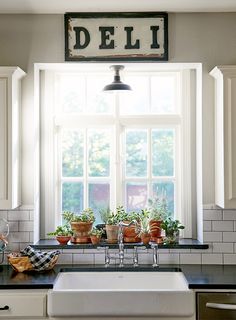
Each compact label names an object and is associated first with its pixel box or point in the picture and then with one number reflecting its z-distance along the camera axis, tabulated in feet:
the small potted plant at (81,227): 11.46
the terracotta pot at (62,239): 11.41
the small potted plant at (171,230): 11.39
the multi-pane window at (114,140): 12.34
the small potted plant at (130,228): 11.51
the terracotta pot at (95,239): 11.37
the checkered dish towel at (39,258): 10.43
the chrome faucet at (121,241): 10.91
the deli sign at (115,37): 11.27
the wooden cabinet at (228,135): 10.30
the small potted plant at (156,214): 11.50
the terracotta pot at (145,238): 11.35
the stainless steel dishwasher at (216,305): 9.21
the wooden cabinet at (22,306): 9.32
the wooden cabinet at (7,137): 10.36
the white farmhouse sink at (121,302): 9.14
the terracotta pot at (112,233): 11.43
